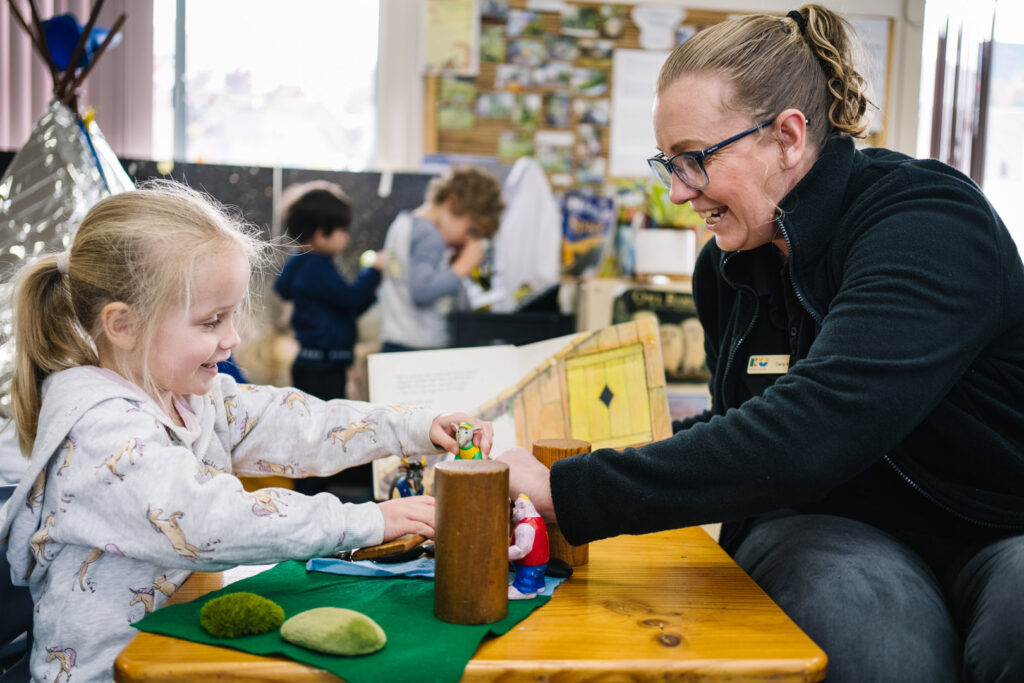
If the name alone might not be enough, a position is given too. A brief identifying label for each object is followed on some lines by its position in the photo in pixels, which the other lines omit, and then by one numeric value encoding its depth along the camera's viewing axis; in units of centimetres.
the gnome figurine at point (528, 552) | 83
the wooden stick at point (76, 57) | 162
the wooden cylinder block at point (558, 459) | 94
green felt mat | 68
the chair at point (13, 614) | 93
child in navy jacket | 324
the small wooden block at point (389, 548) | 85
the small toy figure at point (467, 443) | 97
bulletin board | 371
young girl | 81
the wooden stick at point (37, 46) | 169
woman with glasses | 86
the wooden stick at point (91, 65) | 162
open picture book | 126
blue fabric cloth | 90
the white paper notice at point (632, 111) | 378
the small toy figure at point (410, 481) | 115
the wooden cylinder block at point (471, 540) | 75
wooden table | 69
